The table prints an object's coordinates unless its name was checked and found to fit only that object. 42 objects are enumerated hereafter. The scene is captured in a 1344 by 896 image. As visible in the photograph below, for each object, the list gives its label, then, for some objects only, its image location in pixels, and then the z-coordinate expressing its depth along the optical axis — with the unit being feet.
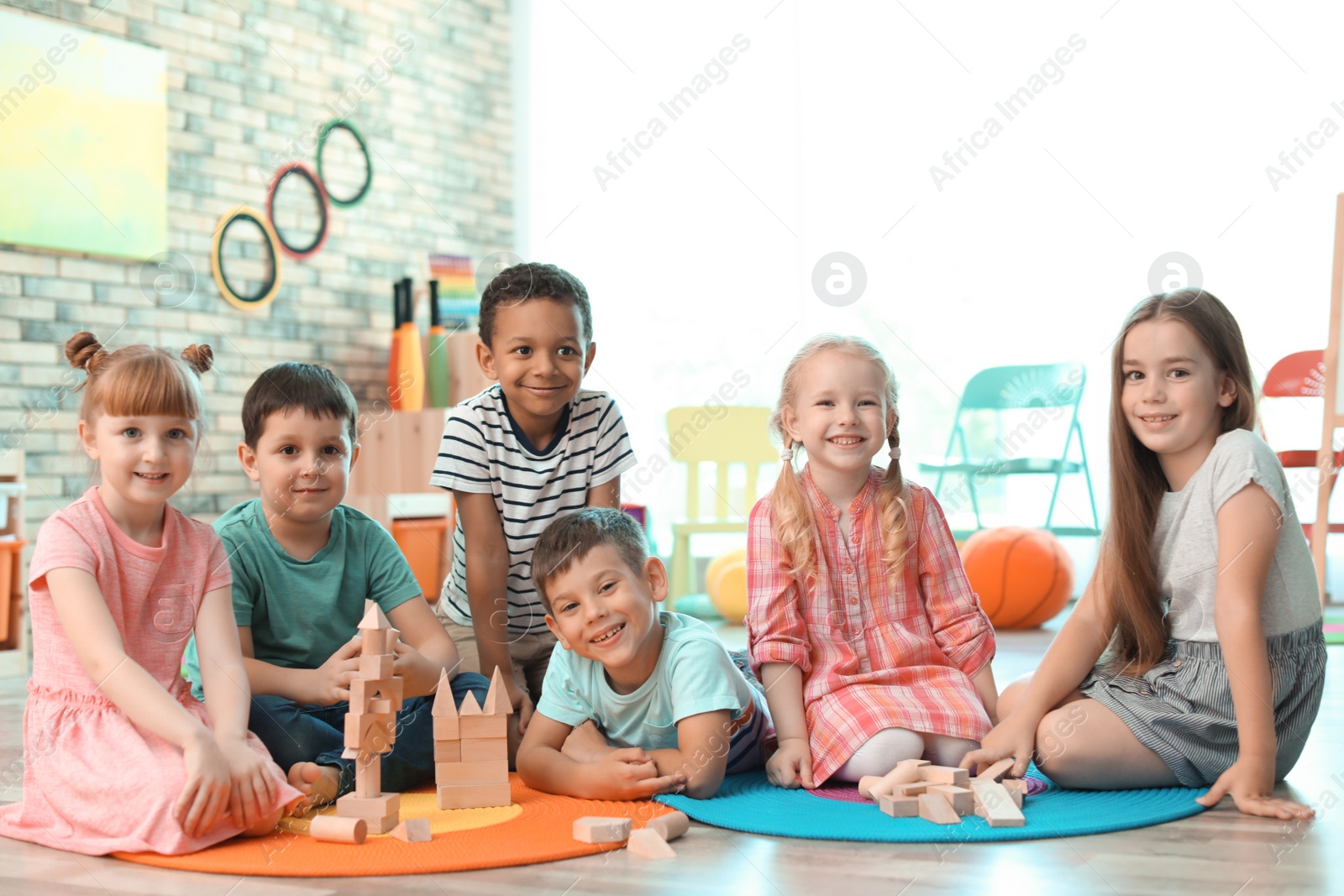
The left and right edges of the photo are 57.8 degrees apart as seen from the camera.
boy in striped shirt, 6.87
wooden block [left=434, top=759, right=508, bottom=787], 5.48
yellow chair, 15.83
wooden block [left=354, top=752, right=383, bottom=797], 5.04
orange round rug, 4.52
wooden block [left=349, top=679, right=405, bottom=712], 4.89
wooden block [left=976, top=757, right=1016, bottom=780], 5.52
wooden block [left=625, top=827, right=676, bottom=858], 4.62
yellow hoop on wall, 14.34
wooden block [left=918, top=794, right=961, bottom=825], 4.97
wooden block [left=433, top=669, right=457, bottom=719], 5.41
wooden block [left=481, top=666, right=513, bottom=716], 5.43
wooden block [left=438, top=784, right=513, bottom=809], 5.48
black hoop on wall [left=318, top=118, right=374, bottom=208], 15.85
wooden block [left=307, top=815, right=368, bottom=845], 4.87
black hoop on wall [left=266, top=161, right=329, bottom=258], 15.12
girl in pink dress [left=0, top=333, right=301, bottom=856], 4.85
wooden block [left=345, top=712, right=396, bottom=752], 4.91
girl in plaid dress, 5.92
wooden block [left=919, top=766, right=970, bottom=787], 5.18
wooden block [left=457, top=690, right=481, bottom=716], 5.43
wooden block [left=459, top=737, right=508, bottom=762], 5.50
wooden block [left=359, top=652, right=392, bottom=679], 4.91
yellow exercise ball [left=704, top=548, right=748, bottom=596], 14.40
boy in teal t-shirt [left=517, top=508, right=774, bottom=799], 5.48
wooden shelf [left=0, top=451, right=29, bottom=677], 11.19
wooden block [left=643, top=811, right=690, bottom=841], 4.77
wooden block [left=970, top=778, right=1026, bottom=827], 4.88
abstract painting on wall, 12.13
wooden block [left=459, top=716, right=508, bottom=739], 5.46
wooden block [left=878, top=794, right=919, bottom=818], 5.14
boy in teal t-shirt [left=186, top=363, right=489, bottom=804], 5.91
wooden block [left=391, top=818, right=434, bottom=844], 4.89
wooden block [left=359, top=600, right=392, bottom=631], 4.94
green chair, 14.52
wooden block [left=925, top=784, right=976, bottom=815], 5.07
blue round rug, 4.79
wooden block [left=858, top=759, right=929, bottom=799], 5.31
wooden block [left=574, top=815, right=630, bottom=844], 4.75
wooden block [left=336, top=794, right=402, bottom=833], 5.01
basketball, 12.57
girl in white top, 5.39
